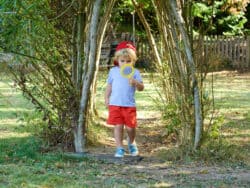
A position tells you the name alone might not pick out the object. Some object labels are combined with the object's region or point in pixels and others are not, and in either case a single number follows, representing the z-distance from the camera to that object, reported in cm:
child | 755
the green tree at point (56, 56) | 745
